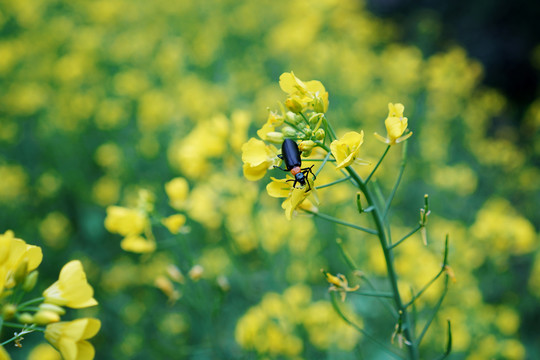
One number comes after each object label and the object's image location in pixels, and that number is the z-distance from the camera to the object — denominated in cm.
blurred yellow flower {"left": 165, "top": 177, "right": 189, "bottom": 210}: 36
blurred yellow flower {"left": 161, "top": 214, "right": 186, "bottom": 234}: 34
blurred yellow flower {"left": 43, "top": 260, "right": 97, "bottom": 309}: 28
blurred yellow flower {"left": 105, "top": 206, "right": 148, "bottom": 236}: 35
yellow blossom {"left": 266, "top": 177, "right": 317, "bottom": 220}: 28
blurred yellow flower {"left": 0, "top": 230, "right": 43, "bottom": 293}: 27
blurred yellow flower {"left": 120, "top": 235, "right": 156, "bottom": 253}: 35
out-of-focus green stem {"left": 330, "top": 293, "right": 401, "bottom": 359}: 30
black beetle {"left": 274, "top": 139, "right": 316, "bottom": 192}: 29
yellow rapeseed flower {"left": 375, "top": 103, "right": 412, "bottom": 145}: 29
